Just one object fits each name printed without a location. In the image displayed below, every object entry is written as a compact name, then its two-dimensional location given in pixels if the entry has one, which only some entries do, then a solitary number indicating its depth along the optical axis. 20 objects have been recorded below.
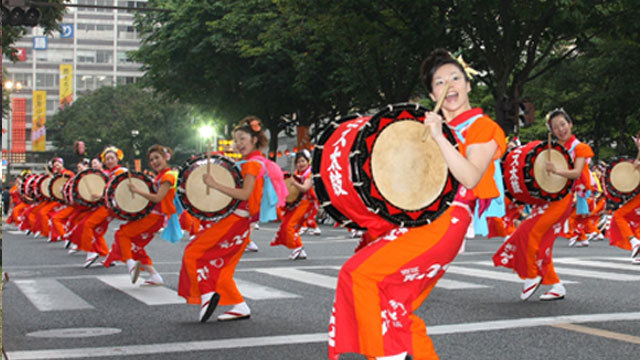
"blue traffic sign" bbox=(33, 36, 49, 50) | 79.19
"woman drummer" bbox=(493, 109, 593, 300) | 8.66
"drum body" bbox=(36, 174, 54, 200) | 21.76
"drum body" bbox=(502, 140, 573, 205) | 8.89
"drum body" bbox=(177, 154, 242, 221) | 7.82
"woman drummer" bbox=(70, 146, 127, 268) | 13.63
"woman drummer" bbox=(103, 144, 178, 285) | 10.64
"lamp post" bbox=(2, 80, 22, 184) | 81.15
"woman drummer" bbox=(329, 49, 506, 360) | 4.06
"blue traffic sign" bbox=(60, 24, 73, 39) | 72.25
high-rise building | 130.88
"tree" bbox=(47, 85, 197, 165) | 80.75
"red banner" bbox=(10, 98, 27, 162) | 77.08
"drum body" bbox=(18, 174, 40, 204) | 23.83
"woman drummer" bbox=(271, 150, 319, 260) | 15.00
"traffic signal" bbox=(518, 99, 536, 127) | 22.01
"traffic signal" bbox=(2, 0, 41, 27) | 17.23
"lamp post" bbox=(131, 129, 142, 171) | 80.44
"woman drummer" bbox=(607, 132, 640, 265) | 13.54
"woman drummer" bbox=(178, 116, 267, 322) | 7.59
